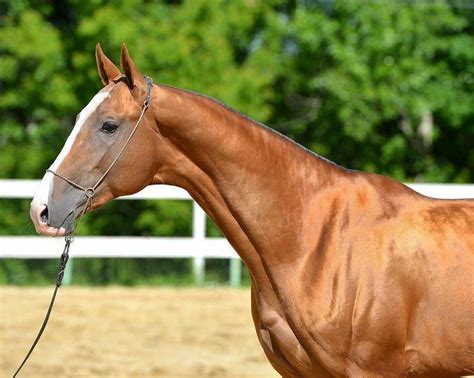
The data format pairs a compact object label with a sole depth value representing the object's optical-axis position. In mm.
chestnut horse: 7719
